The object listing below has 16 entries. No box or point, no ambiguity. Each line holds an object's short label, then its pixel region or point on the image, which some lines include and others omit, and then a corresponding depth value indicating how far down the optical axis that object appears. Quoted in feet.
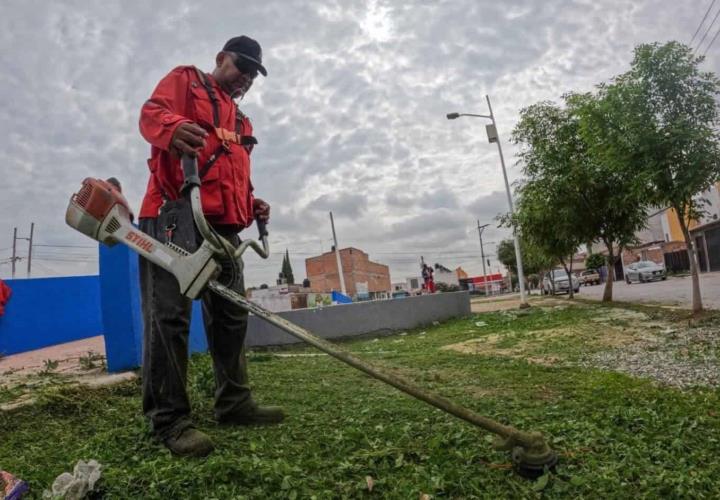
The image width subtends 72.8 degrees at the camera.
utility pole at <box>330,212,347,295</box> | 123.42
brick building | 205.46
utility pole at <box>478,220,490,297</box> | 174.19
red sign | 242.91
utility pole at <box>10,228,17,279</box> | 144.87
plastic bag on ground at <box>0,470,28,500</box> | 5.21
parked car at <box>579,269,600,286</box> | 130.82
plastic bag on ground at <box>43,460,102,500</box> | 5.12
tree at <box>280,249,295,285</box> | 216.31
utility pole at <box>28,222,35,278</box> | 137.75
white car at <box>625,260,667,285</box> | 89.97
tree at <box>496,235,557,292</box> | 136.24
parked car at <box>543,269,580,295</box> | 90.61
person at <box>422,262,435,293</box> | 68.13
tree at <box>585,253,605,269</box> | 100.28
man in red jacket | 6.93
